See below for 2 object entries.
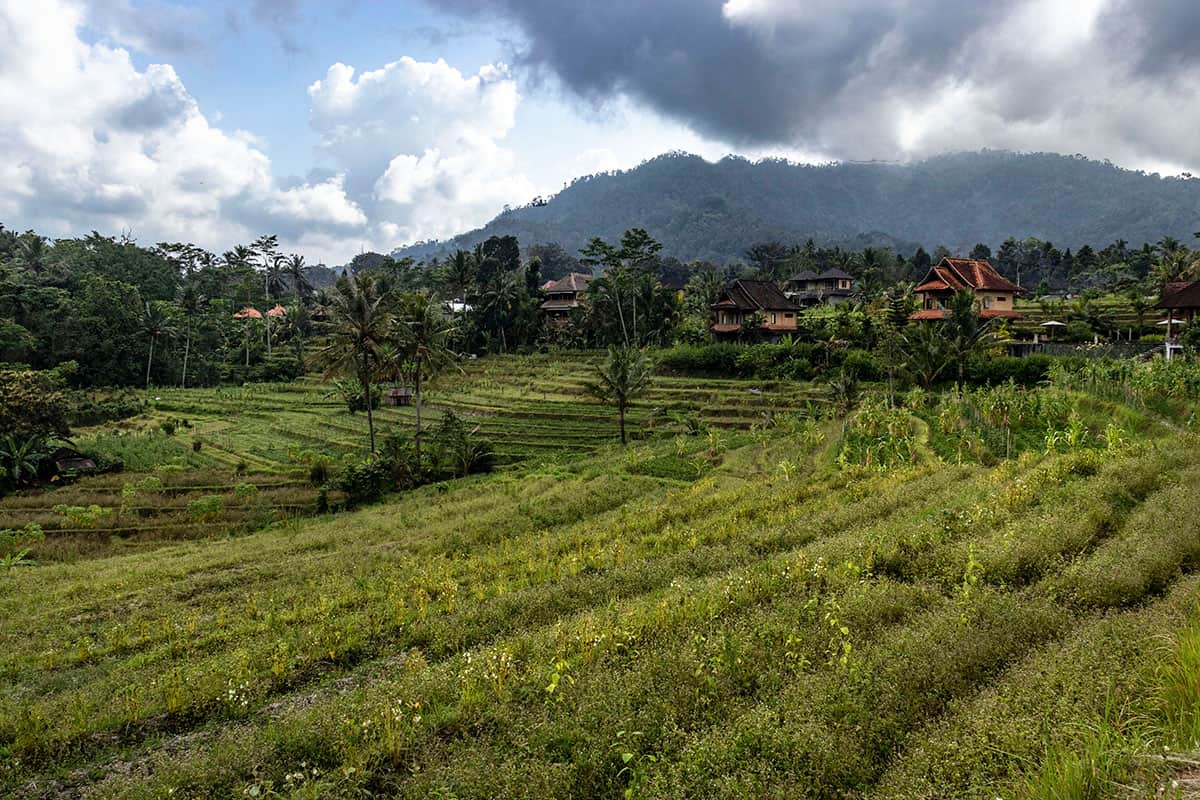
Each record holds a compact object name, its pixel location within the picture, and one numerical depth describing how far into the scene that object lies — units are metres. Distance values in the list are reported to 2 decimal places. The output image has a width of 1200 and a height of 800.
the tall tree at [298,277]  102.79
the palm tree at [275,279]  107.12
